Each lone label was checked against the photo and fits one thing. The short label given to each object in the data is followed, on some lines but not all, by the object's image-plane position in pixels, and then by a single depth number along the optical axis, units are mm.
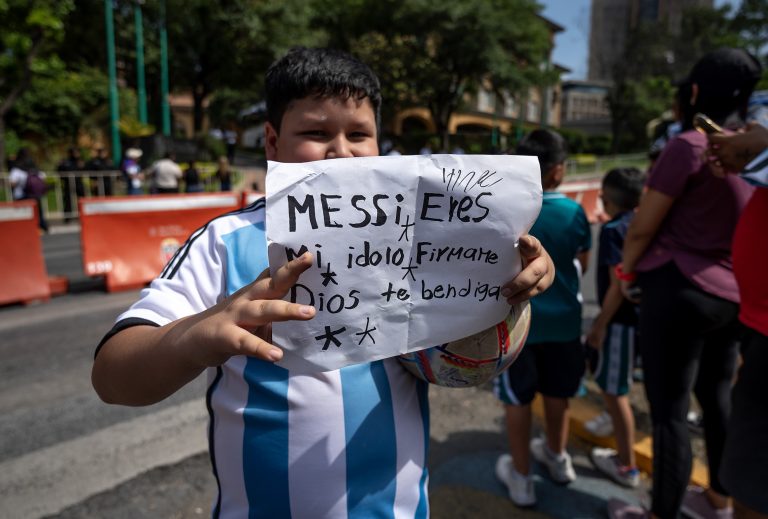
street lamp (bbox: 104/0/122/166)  17547
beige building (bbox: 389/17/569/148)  28872
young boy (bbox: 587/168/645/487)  2691
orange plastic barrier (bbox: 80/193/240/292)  6602
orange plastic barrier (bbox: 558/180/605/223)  11375
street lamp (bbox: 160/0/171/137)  21719
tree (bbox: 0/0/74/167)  12320
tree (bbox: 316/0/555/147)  24141
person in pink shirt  2025
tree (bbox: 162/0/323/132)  24578
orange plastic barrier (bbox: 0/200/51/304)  5910
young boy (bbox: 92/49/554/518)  1047
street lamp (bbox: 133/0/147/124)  19564
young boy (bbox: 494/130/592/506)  2361
